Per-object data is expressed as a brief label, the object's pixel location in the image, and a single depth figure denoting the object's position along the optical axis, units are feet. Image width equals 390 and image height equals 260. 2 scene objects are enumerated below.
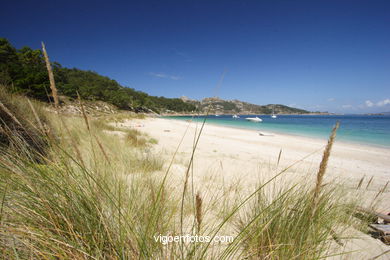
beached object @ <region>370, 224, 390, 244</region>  4.59
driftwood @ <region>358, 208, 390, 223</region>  5.33
